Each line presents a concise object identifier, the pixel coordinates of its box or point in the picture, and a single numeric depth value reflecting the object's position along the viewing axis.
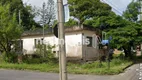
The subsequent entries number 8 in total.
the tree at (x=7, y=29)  22.94
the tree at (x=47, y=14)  58.28
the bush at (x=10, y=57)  24.59
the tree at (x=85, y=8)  35.66
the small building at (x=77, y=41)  23.81
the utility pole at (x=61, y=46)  8.22
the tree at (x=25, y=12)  46.41
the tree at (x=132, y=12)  29.55
